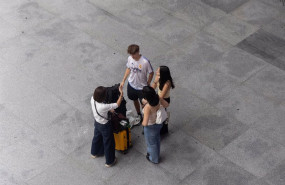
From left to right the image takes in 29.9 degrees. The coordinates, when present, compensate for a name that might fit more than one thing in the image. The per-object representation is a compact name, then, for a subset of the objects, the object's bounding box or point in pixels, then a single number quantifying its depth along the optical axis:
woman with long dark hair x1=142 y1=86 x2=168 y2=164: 8.83
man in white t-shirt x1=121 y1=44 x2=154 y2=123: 9.60
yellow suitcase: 9.76
